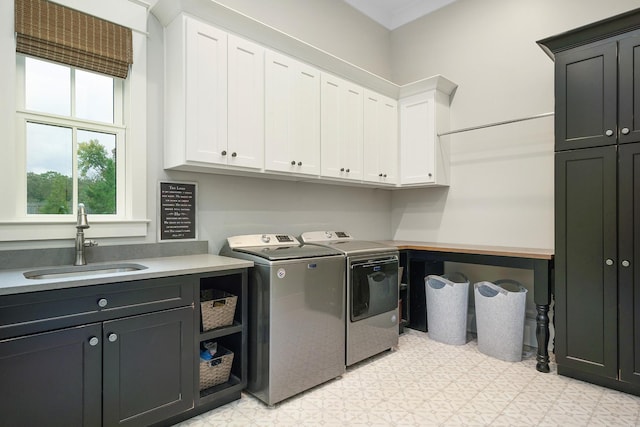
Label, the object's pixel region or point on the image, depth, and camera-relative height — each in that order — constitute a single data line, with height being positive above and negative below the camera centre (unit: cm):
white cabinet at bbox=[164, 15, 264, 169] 224 +75
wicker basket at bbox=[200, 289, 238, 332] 213 -60
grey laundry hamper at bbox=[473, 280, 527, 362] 286 -91
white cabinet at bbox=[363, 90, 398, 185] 346 +73
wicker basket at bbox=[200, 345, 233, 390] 216 -97
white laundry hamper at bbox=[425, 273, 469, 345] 321 -91
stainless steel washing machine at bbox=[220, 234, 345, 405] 219 -69
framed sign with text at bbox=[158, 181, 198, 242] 245 +1
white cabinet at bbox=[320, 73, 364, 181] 305 +74
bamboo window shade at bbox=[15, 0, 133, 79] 194 +101
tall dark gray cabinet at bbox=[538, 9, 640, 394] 227 +7
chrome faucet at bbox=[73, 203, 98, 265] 201 -13
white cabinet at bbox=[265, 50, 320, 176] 265 +75
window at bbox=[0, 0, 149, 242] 193 +52
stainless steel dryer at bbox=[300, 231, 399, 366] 269 -67
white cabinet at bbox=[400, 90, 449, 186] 361 +74
